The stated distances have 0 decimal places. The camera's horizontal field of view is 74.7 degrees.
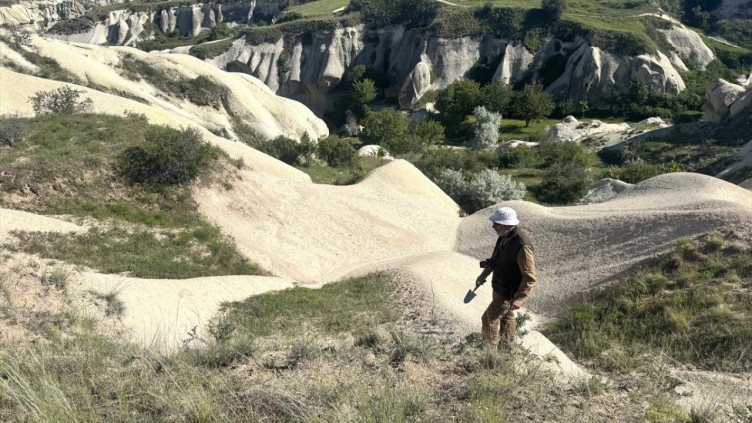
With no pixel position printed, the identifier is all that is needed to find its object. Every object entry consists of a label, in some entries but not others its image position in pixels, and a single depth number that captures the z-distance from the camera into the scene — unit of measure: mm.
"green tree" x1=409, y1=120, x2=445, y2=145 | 49519
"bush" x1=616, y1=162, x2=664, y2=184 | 32750
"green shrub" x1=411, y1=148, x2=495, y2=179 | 34062
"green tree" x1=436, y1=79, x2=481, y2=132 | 59594
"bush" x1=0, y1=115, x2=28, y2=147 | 16656
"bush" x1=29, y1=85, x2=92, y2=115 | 23516
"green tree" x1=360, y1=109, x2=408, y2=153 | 45500
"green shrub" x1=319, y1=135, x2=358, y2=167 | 35219
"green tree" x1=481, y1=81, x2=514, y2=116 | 60000
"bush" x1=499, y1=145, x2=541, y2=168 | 39906
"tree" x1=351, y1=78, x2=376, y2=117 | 72188
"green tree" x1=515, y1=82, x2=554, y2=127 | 57469
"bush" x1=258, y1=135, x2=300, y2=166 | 33547
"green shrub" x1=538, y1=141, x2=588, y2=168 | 38919
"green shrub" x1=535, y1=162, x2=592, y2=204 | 29312
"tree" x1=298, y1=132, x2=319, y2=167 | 33566
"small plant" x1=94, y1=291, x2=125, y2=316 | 9930
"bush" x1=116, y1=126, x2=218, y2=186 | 16797
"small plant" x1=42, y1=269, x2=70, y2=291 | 9938
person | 6594
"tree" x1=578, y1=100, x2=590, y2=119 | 60575
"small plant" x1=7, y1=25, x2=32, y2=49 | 33562
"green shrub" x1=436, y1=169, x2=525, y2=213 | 25938
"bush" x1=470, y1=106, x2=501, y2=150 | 51562
